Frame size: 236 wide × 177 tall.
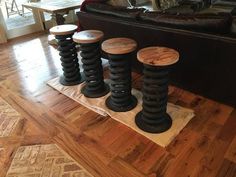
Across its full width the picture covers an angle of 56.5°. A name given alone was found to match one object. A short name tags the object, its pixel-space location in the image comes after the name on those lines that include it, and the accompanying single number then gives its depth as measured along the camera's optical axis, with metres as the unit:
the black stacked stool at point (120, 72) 1.88
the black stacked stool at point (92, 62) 2.13
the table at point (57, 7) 3.31
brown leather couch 1.78
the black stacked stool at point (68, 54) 2.34
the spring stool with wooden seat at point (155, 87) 1.62
